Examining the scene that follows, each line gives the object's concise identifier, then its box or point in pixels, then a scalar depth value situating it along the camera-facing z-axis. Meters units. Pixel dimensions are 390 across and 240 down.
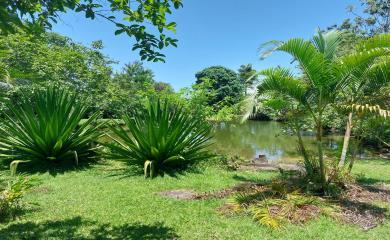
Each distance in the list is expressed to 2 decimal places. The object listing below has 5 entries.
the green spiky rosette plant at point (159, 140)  8.25
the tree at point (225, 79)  49.06
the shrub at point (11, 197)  4.83
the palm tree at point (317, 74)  5.91
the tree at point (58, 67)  14.38
